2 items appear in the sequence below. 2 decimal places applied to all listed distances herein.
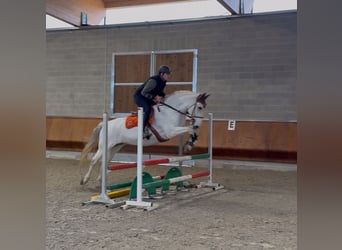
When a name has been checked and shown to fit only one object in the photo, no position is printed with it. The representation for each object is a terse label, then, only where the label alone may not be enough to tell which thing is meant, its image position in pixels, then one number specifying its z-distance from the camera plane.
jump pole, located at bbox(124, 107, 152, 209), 4.11
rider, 4.94
